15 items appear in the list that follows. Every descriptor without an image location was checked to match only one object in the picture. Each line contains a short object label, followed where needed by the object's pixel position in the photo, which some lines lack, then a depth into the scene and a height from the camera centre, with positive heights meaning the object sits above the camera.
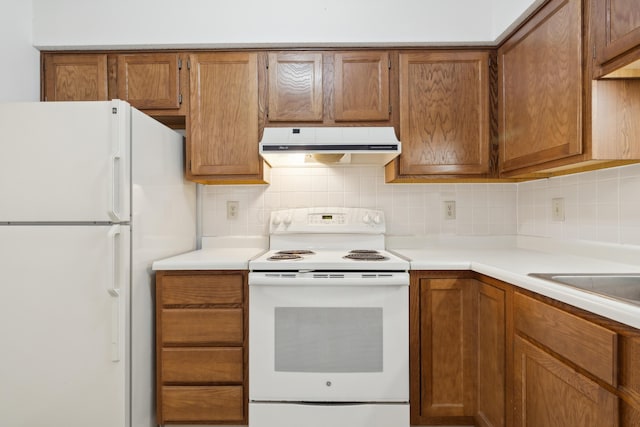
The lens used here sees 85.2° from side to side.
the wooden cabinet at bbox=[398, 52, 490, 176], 1.98 +0.62
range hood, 1.87 +0.39
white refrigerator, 1.49 -0.22
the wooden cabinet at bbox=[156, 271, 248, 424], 1.68 -0.67
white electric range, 1.65 -0.63
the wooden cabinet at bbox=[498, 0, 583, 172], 1.39 +0.57
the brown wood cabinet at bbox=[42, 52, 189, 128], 1.99 +0.77
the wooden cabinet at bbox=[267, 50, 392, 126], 1.99 +0.72
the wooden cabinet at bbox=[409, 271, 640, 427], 0.88 -0.51
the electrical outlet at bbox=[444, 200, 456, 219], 2.31 +0.01
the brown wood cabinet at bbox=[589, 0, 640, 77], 1.13 +0.62
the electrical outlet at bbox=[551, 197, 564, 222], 1.88 +0.02
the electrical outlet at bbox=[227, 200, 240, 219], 2.33 +0.02
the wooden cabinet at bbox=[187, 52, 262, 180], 1.99 +0.61
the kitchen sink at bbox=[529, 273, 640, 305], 1.25 -0.25
